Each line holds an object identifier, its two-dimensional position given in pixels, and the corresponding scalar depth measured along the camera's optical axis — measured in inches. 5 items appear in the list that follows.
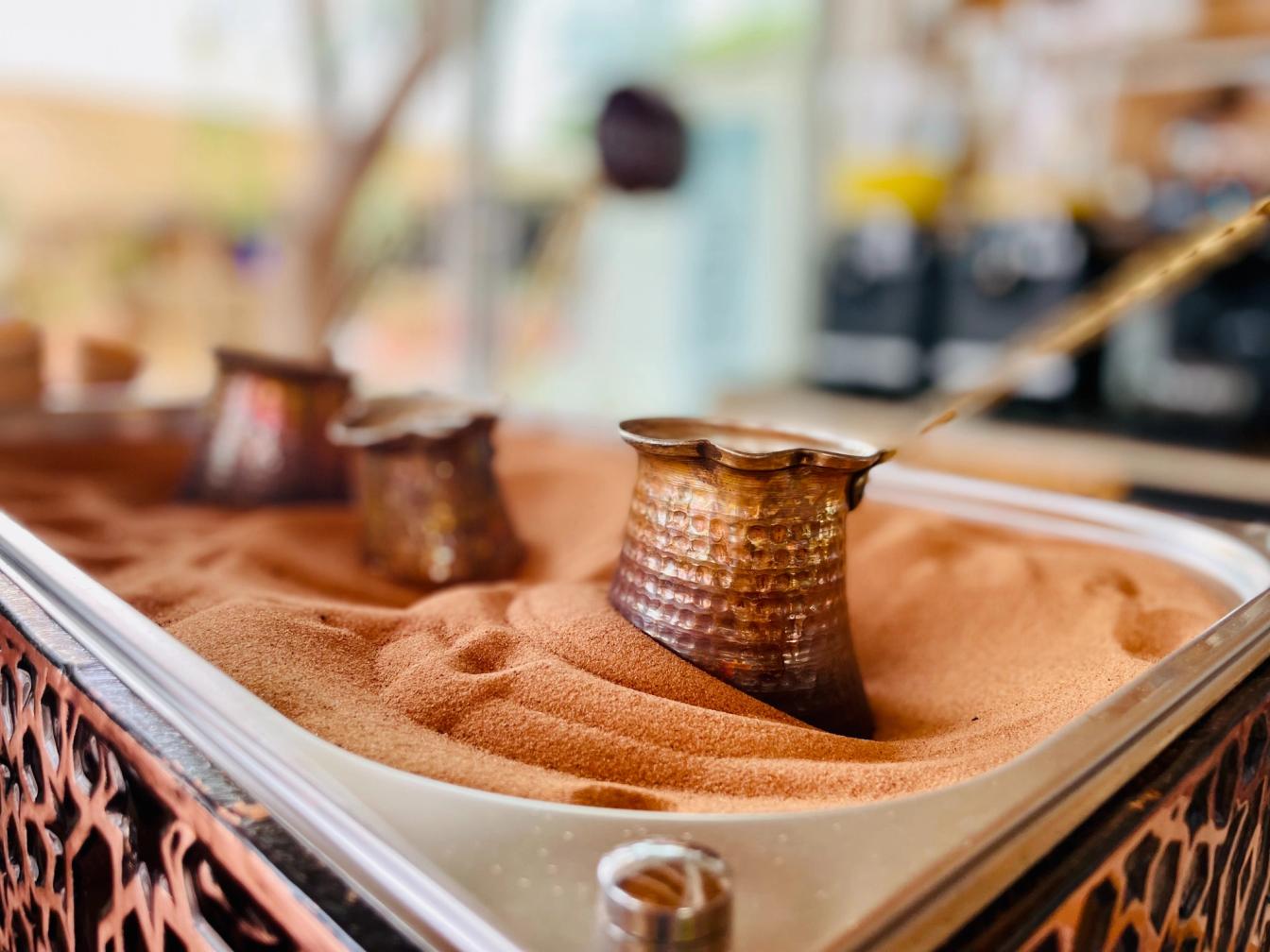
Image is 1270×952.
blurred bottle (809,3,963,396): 45.8
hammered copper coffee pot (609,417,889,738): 9.6
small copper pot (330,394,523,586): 14.4
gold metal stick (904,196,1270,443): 10.6
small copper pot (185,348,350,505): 17.7
